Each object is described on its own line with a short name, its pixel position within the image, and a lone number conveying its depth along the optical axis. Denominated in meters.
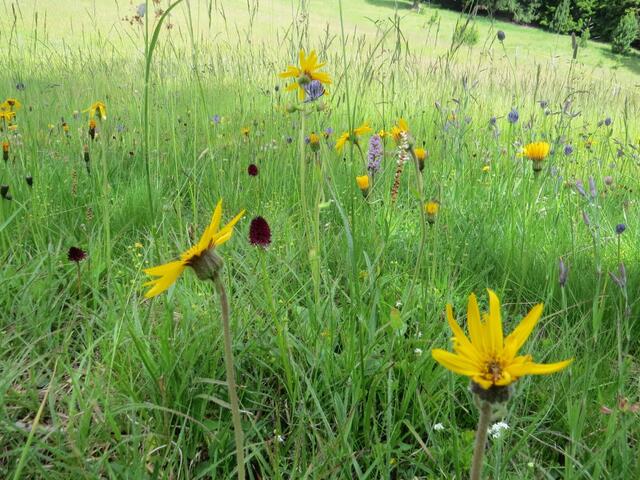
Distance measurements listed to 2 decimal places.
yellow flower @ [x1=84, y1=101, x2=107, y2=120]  1.35
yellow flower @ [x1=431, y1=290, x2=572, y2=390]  0.44
